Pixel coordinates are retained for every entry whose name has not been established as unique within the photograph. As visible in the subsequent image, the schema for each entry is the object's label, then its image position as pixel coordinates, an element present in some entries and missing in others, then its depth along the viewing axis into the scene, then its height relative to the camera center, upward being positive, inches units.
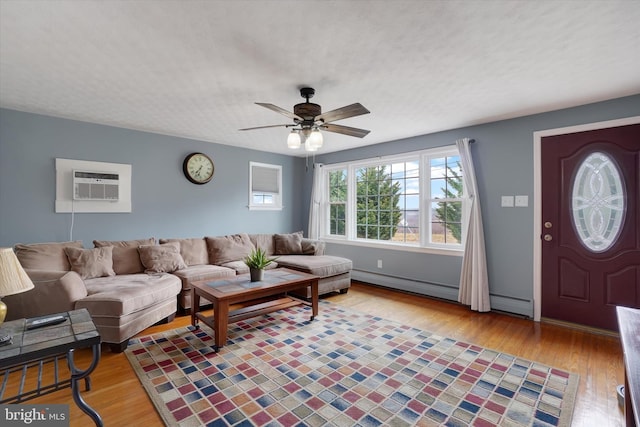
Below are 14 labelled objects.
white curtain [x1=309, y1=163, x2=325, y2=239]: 228.8 +11.6
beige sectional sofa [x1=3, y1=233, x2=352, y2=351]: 100.6 -26.5
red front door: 113.9 -2.8
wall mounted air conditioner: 144.3 +14.6
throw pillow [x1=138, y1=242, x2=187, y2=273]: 143.8 -21.3
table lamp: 59.6 -12.8
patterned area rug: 71.7 -47.2
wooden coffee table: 105.6 -30.4
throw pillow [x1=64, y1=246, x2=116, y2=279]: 126.3 -20.3
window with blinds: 214.1 +21.8
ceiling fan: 102.9 +33.0
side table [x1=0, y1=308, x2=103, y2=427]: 54.5 -25.2
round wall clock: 180.1 +29.4
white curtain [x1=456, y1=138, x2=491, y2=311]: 144.9 -18.4
